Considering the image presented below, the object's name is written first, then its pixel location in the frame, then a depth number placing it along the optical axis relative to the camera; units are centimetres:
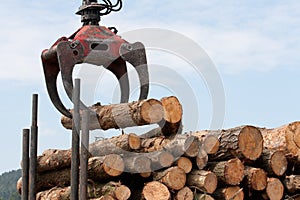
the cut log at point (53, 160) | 754
